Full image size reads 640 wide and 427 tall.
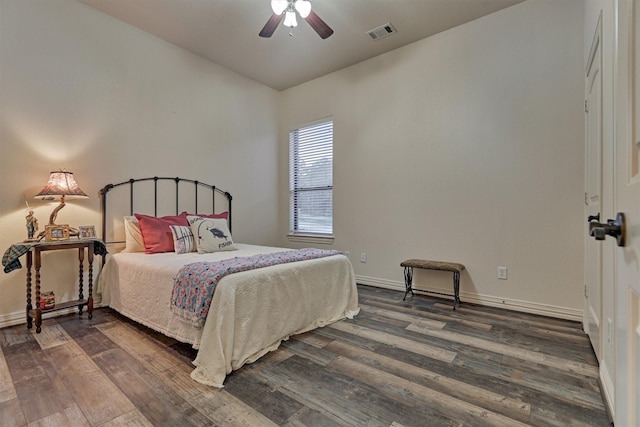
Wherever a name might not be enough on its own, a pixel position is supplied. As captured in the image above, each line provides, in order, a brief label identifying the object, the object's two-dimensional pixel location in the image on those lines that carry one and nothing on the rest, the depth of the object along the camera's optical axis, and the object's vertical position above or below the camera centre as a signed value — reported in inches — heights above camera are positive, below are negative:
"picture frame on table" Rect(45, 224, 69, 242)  102.3 -6.8
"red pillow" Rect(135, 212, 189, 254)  119.0 -8.8
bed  73.7 -23.2
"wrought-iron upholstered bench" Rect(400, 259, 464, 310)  120.8 -23.2
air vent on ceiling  130.8 +79.9
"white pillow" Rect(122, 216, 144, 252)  121.9 -9.9
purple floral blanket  74.3 -18.2
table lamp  100.8 +7.7
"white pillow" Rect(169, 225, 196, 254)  119.7 -10.9
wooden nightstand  93.7 -16.0
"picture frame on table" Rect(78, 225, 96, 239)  111.9 -7.2
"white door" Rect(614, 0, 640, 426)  26.3 -0.8
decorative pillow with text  122.1 -9.2
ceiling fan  90.4 +62.4
